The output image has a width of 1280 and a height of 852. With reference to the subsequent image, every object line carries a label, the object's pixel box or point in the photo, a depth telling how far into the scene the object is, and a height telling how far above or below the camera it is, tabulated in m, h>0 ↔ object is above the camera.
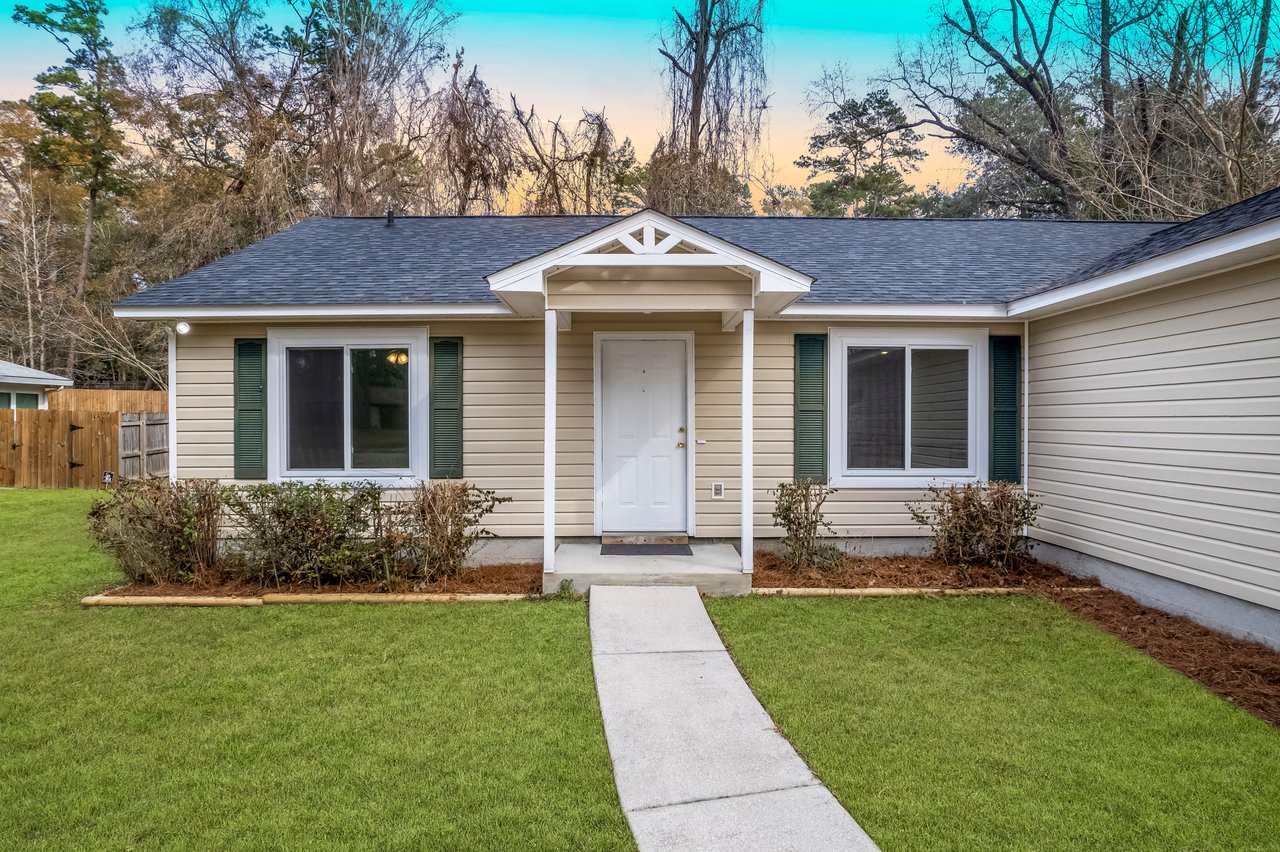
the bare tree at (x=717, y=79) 13.91 +7.41
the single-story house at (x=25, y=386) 13.51 +0.84
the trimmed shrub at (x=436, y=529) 5.45 -0.87
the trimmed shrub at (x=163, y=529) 5.40 -0.87
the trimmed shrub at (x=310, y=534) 5.33 -0.89
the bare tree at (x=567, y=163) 14.02 +5.69
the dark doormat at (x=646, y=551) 5.91 -1.16
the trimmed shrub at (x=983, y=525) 5.79 -0.89
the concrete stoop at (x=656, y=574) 5.29 -1.21
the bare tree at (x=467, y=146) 14.13 +6.03
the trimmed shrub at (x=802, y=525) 5.84 -0.89
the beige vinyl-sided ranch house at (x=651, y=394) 6.04 +0.29
